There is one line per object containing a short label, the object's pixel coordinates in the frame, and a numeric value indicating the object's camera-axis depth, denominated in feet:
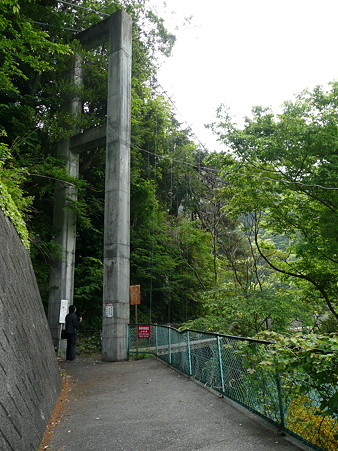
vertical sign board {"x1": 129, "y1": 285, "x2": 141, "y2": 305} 37.27
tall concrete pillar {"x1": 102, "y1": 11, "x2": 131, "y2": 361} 36.47
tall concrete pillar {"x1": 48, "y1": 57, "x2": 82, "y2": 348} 43.27
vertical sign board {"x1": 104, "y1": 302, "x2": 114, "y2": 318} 36.52
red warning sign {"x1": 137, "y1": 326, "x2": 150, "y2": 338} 34.35
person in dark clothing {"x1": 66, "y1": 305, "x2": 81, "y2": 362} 34.22
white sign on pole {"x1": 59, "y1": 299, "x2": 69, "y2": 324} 41.60
